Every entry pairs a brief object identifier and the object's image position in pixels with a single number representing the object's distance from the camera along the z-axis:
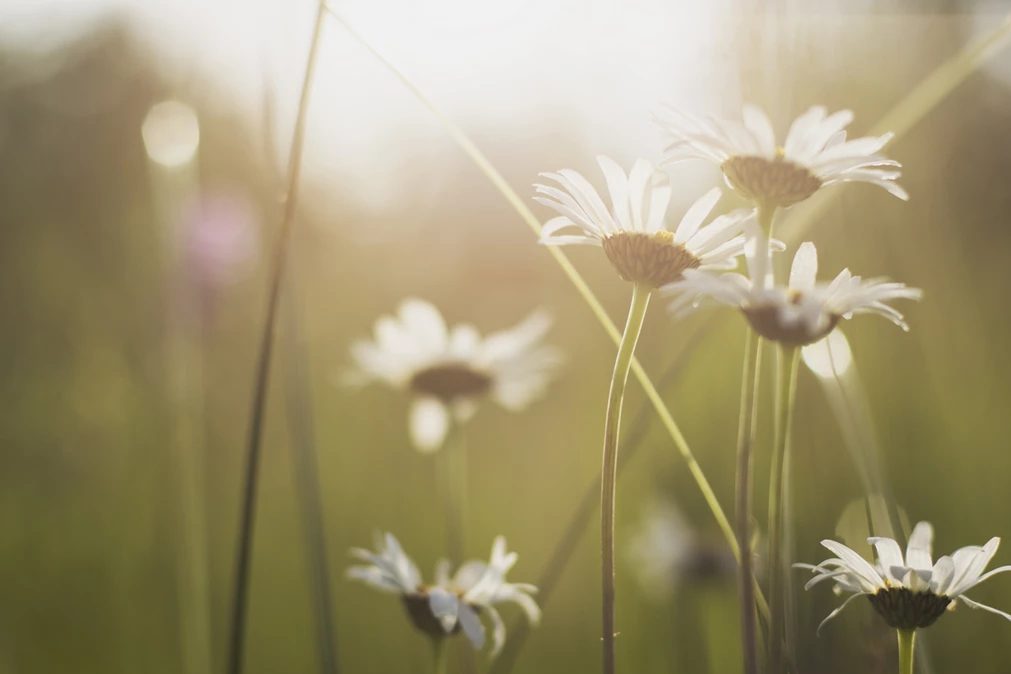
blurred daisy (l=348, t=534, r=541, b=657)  0.38
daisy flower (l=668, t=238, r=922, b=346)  0.33
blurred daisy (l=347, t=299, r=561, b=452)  0.53
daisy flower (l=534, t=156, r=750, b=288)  0.37
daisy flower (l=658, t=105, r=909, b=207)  0.35
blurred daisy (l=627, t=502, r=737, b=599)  0.61
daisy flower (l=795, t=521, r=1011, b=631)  0.34
